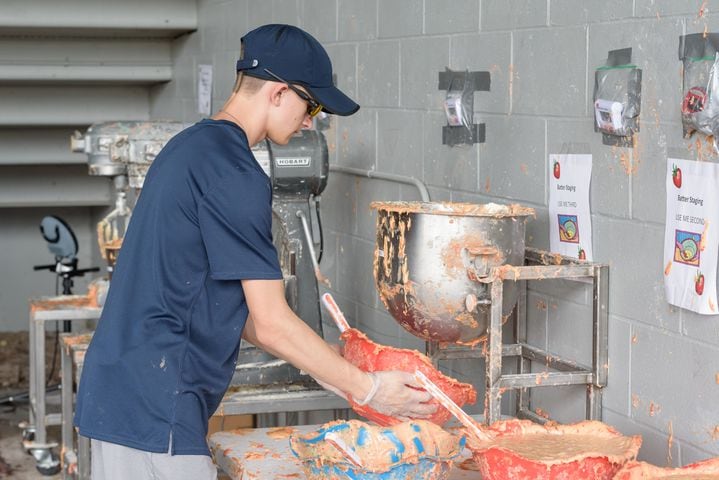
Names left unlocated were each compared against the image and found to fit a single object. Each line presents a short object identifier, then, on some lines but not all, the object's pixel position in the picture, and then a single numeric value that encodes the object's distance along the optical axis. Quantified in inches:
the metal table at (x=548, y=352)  154.0
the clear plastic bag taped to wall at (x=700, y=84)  141.3
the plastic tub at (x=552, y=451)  136.7
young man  141.5
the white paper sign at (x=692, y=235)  143.4
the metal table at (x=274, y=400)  182.0
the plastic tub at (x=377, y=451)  140.1
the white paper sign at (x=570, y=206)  161.4
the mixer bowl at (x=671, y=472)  135.9
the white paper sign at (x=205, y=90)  293.1
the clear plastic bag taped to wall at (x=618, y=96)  153.0
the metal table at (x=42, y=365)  237.8
